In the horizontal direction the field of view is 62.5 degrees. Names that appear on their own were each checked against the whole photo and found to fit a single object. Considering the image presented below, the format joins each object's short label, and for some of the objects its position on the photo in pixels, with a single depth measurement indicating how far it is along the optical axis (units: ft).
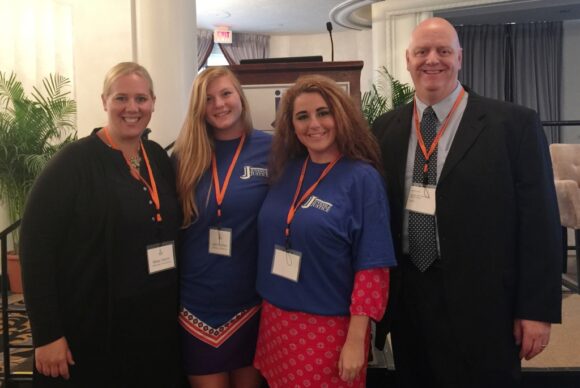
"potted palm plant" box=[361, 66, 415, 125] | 13.21
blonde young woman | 5.50
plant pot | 14.32
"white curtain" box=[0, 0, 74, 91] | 15.42
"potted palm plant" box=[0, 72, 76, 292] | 13.47
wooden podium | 7.60
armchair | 12.37
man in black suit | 4.84
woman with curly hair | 4.70
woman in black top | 4.91
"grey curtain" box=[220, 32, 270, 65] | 30.14
